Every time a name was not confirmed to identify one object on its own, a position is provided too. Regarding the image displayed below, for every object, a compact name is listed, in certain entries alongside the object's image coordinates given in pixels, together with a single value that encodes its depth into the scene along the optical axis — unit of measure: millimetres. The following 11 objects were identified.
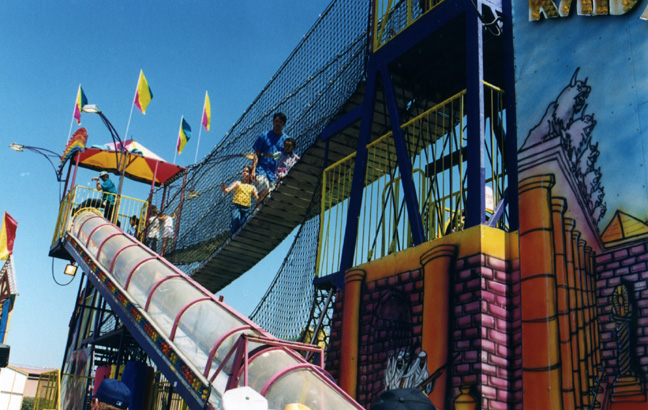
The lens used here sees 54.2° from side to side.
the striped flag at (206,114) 20484
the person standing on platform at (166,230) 15664
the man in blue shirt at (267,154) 11750
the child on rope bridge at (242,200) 11906
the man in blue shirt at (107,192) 14805
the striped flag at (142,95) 17750
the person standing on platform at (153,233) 15633
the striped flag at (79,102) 17703
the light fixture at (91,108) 13703
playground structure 5289
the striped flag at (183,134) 20172
